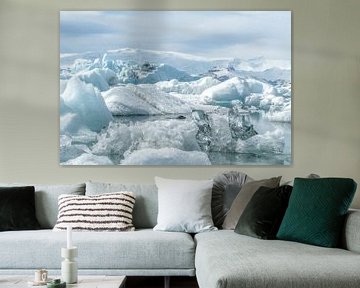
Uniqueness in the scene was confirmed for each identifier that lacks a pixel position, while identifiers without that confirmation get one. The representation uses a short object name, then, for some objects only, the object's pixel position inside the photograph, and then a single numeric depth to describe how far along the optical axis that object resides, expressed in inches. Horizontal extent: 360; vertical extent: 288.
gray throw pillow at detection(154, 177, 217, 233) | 196.5
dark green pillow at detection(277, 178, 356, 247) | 163.8
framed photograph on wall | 222.2
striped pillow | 194.1
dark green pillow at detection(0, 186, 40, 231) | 198.2
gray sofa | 123.6
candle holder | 138.6
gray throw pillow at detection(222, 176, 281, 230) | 196.7
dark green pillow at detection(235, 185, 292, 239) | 176.4
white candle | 143.4
